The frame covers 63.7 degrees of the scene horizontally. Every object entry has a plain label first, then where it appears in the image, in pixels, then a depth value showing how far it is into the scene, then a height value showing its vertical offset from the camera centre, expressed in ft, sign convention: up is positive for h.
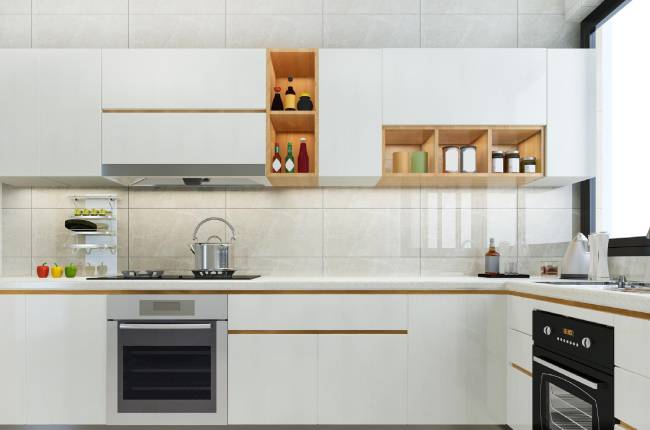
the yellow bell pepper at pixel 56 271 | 10.44 -1.01
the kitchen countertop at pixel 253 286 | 8.97 -1.14
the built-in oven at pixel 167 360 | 8.89 -2.39
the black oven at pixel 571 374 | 5.81 -1.90
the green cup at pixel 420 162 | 10.22 +1.13
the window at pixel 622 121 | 9.02 +1.82
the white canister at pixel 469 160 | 10.12 +1.15
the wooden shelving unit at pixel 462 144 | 9.91 +1.50
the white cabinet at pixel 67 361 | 8.96 -2.42
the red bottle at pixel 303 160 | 10.36 +1.19
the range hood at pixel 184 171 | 9.82 +0.93
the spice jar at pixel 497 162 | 10.09 +1.11
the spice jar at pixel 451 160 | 10.13 +1.16
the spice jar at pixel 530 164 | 10.02 +1.06
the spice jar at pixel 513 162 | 10.10 +1.11
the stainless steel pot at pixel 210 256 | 9.96 -0.68
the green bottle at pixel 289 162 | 10.15 +1.13
